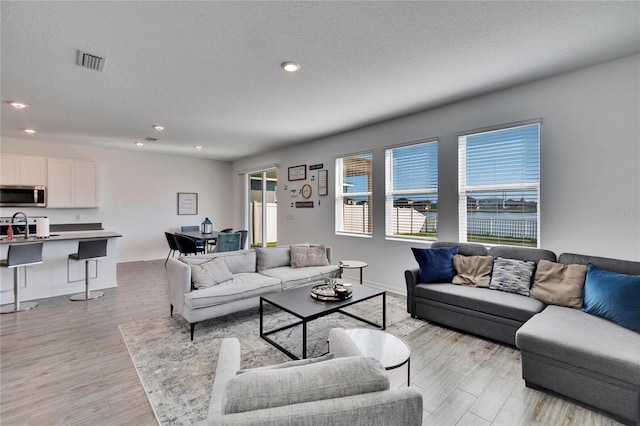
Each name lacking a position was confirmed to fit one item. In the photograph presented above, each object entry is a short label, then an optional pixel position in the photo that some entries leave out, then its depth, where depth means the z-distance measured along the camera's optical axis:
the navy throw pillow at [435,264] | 3.33
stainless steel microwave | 5.31
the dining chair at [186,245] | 5.40
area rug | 1.97
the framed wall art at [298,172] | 5.98
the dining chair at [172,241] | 5.92
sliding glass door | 7.61
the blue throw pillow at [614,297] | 2.10
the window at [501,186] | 3.25
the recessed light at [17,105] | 3.67
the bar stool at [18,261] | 3.45
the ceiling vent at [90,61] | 2.54
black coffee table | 2.47
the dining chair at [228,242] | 5.23
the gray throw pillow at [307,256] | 4.12
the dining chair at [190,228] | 7.27
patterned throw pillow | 2.86
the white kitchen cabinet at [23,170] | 5.25
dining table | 5.45
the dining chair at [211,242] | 5.81
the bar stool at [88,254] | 3.98
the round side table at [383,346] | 1.70
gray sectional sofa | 1.77
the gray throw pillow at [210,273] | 3.08
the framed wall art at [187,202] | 7.64
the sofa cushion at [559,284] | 2.52
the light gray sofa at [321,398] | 0.84
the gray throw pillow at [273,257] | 4.00
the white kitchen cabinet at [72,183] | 5.64
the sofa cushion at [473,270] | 3.16
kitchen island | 3.81
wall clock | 5.87
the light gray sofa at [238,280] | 2.91
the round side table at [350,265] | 4.00
